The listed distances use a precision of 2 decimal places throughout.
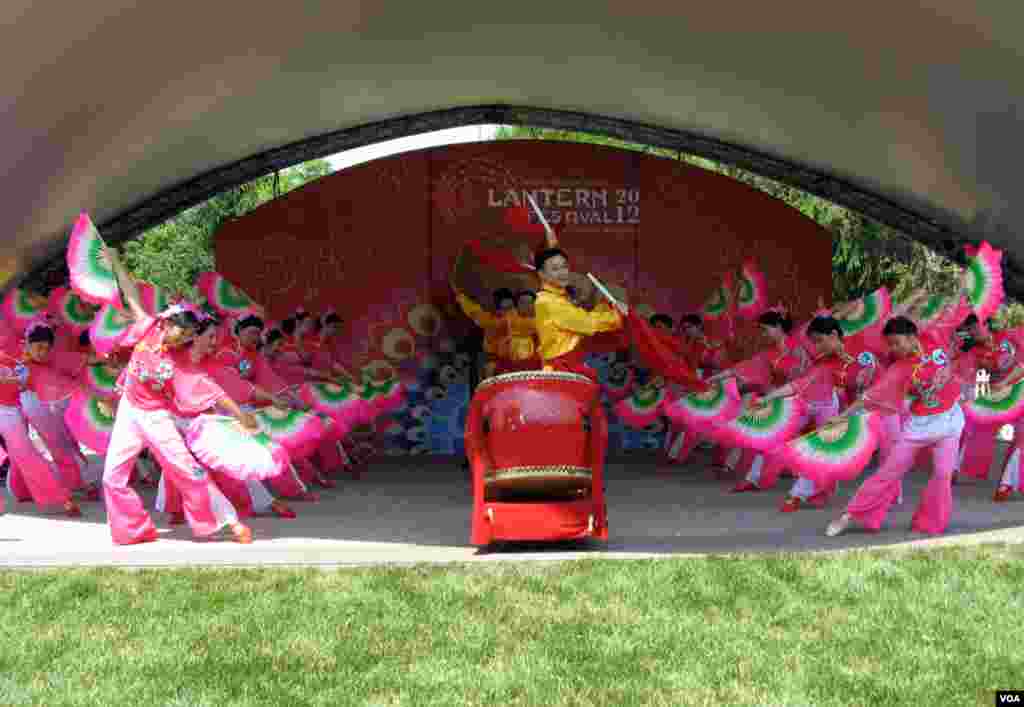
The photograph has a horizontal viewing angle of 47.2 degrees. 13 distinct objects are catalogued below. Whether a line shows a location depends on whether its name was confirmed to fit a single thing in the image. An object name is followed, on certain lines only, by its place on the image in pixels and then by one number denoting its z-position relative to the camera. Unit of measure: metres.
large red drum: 5.89
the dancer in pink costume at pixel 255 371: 7.66
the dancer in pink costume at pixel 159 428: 6.30
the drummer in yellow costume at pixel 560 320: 6.13
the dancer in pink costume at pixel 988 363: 8.41
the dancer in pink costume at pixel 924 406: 6.26
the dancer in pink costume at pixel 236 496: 7.11
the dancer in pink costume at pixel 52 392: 7.80
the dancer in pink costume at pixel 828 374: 7.72
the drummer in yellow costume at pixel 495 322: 9.00
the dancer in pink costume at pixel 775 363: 8.62
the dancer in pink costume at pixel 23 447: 7.56
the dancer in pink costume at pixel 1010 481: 7.79
